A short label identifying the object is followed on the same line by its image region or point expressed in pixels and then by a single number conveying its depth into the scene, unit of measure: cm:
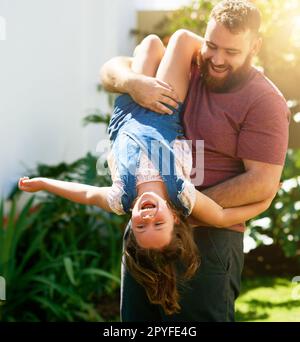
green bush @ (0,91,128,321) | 416
